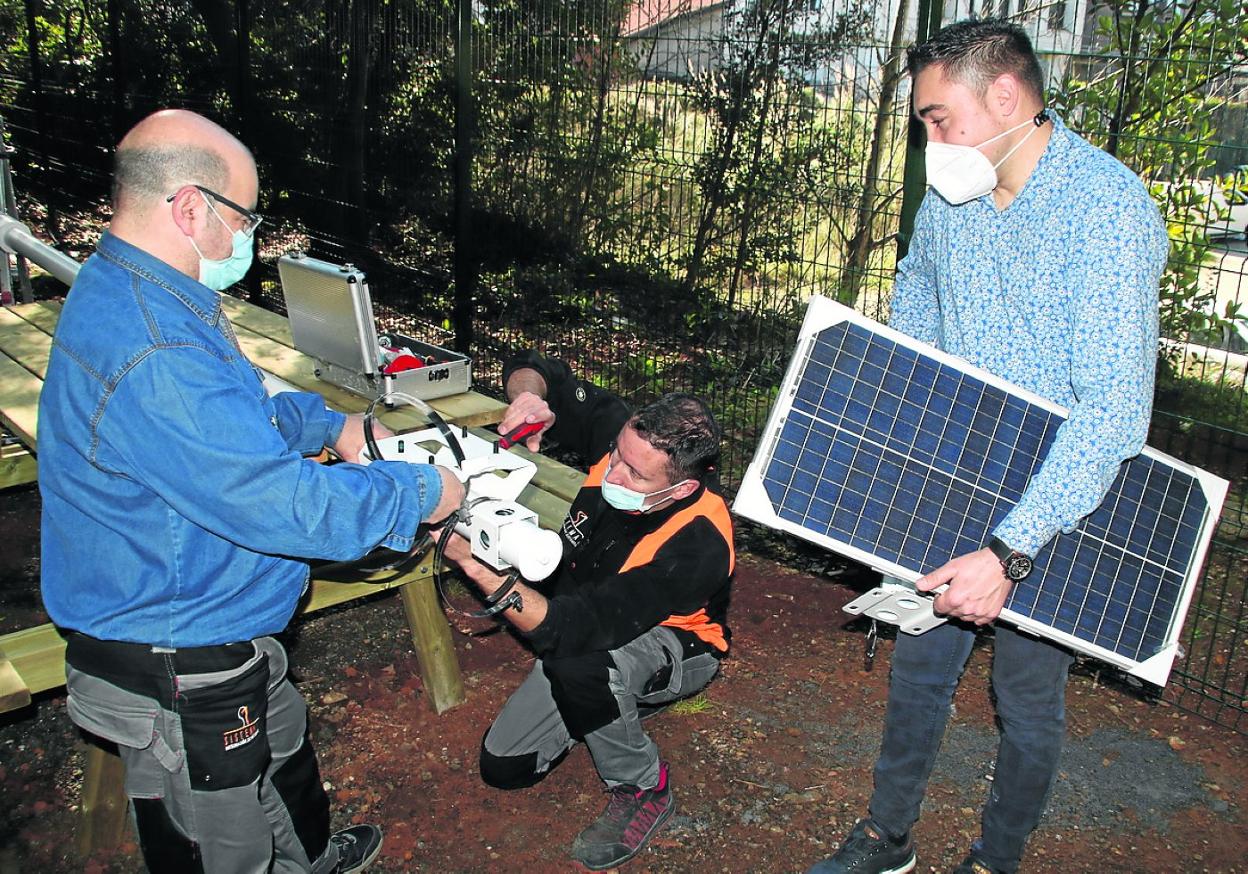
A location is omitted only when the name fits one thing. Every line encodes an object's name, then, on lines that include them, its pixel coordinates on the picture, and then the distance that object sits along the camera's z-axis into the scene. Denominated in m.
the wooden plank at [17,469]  4.84
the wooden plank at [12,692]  2.75
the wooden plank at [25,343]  4.74
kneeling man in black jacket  3.08
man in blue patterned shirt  2.38
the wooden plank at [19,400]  3.98
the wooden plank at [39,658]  2.94
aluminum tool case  3.83
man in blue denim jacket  2.17
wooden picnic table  2.99
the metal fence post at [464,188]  6.06
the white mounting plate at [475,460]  2.67
